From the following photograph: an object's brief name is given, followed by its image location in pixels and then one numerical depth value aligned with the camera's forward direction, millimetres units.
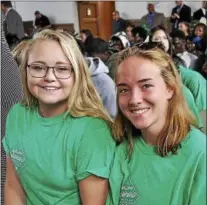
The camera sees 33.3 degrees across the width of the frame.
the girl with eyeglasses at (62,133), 717
